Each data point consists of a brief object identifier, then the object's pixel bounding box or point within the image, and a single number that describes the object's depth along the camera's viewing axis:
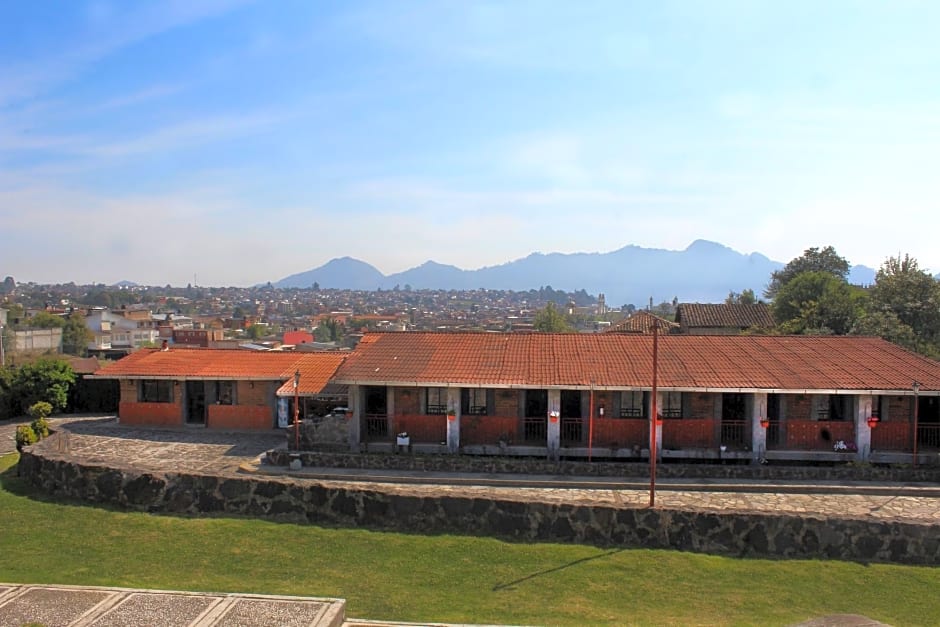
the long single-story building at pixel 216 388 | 26.69
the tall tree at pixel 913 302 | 38.59
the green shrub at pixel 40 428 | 23.58
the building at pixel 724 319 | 48.06
